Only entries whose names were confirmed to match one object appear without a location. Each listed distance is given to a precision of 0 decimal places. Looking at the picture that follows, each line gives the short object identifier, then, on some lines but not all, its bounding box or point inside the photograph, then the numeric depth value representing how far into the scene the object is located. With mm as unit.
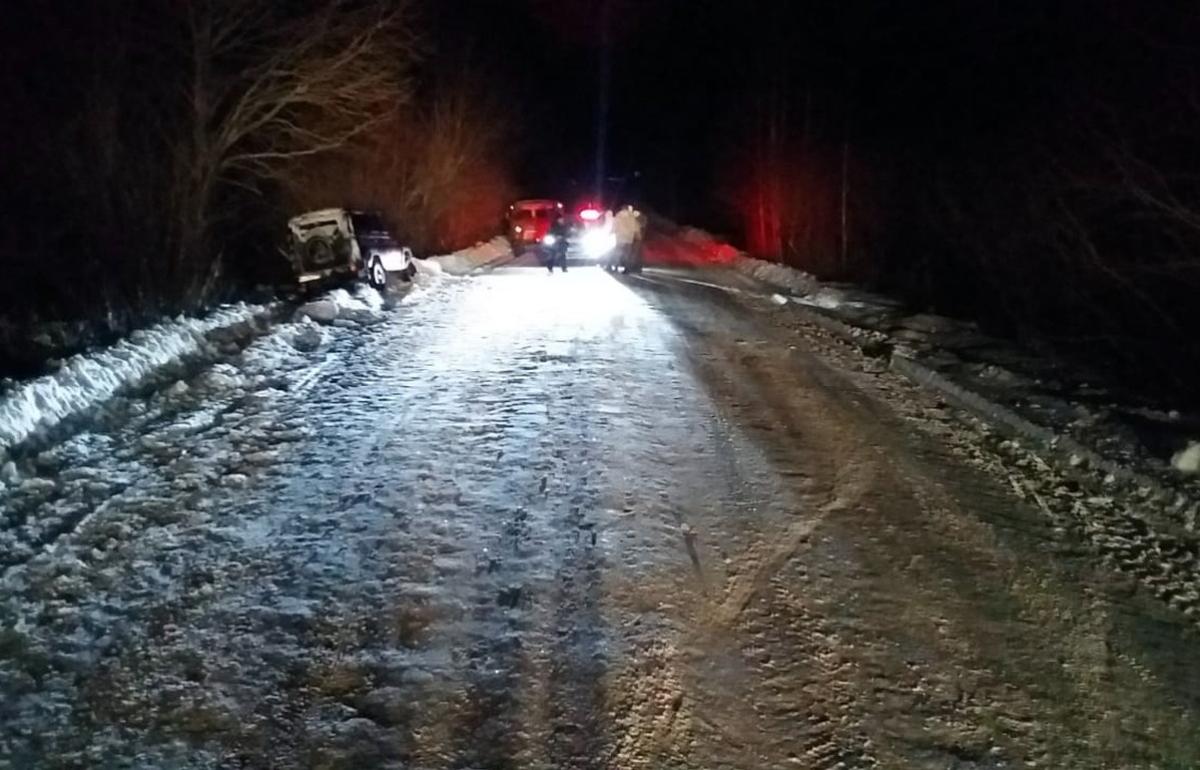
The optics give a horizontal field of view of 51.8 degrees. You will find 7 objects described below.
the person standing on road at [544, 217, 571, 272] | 31234
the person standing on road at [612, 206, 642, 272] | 31312
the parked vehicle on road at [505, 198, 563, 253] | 43844
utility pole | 106062
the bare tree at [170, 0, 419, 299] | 22812
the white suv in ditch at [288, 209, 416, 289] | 24547
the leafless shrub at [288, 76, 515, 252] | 37281
